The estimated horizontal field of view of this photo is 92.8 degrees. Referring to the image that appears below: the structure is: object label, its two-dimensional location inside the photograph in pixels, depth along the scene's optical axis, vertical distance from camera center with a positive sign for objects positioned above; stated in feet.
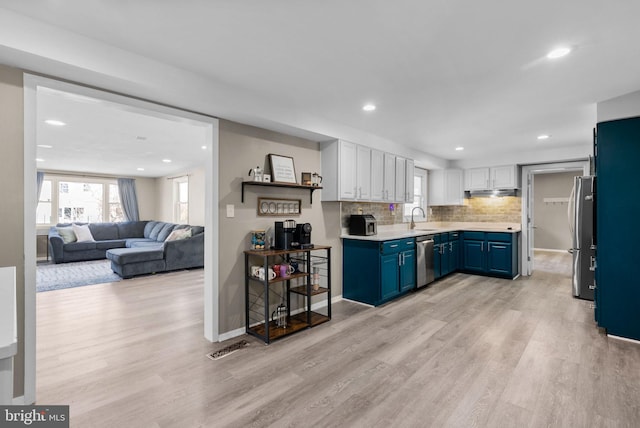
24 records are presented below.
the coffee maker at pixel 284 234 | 10.73 -0.70
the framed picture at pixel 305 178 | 12.36 +1.48
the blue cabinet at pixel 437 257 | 16.97 -2.44
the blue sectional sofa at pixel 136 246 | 19.12 -2.39
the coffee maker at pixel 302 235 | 11.28 -0.77
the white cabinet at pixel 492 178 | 18.75 +2.34
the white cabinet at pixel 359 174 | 12.98 +1.90
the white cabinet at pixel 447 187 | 20.88 +1.86
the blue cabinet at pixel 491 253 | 17.78 -2.38
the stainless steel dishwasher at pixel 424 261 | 15.38 -2.43
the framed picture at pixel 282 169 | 11.20 +1.71
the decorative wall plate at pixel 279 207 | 11.15 +0.29
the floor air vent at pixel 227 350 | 8.75 -4.07
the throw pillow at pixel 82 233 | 25.12 -1.57
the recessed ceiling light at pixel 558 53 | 7.04 +3.81
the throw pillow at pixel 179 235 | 21.09 -1.45
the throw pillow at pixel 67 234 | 24.40 -1.63
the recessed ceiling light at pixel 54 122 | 12.86 +3.97
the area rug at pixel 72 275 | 16.89 -3.84
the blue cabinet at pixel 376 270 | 12.95 -2.48
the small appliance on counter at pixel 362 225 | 14.14 -0.50
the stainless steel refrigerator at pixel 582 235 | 13.65 -0.94
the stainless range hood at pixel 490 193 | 19.31 +1.39
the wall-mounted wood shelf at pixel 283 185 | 10.39 +1.07
